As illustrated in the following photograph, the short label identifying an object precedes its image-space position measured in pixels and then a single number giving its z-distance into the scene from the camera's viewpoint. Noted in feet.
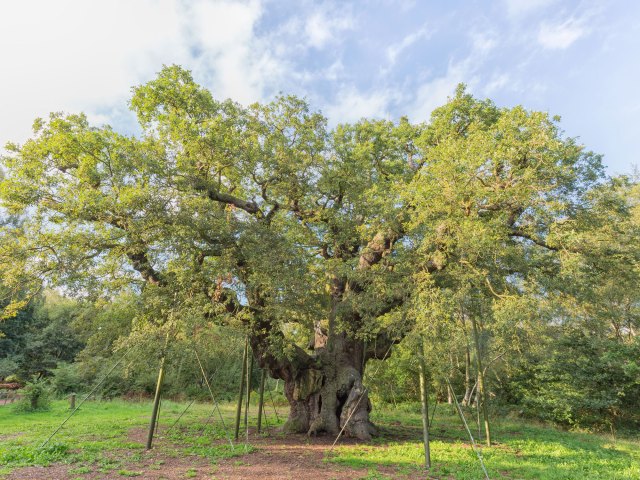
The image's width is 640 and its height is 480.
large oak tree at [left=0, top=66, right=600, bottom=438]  29.14
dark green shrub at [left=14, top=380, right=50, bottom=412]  53.57
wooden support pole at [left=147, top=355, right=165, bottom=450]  28.89
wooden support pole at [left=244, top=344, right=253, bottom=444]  34.85
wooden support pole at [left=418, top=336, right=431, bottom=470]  25.16
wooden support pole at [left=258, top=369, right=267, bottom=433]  38.15
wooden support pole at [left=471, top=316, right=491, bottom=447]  33.89
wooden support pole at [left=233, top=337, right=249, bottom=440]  34.17
